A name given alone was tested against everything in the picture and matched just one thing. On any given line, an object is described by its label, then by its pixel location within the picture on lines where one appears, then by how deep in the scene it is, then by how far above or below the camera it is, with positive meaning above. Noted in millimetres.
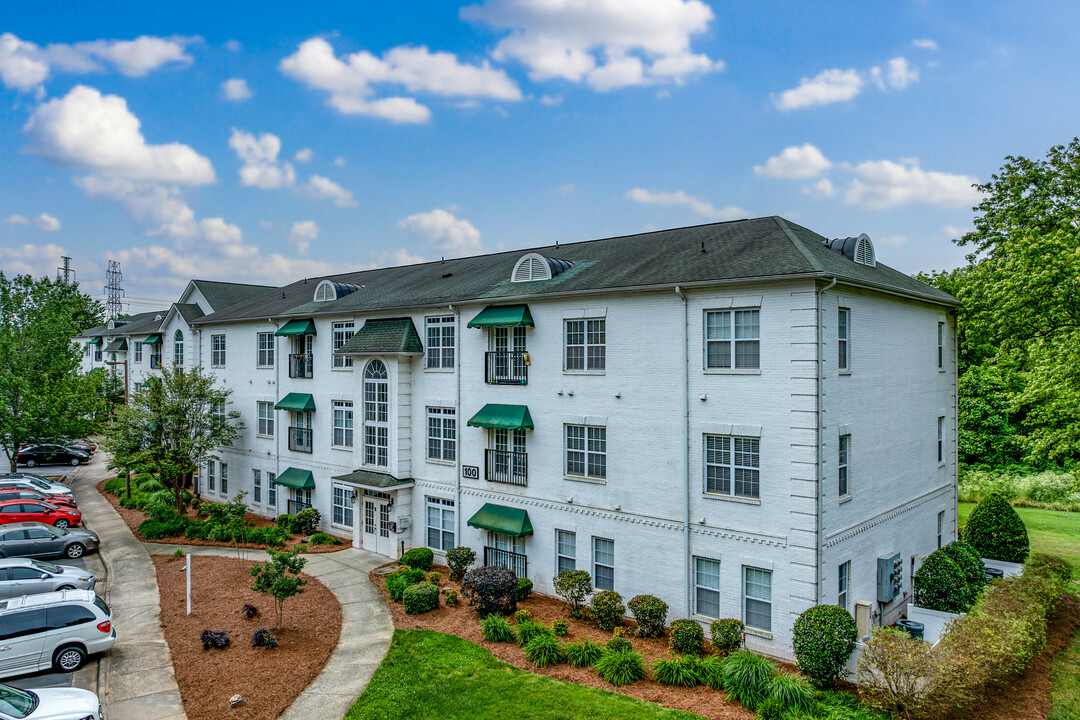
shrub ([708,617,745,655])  15375 -7069
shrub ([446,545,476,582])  21141 -7114
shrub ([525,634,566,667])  14891 -7292
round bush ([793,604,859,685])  13750 -6538
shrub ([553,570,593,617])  18172 -6952
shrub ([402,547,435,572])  22172 -7393
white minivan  14102 -6559
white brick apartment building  15586 -2068
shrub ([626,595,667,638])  16547 -7101
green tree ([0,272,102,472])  34562 -1235
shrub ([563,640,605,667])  14891 -7317
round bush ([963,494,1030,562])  22234 -6629
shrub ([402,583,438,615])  18375 -7373
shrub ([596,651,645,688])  13914 -7223
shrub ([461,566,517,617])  17922 -6992
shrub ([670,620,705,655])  15391 -7141
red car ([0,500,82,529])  26859 -7135
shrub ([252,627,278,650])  15852 -7363
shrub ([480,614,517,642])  16375 -7393
